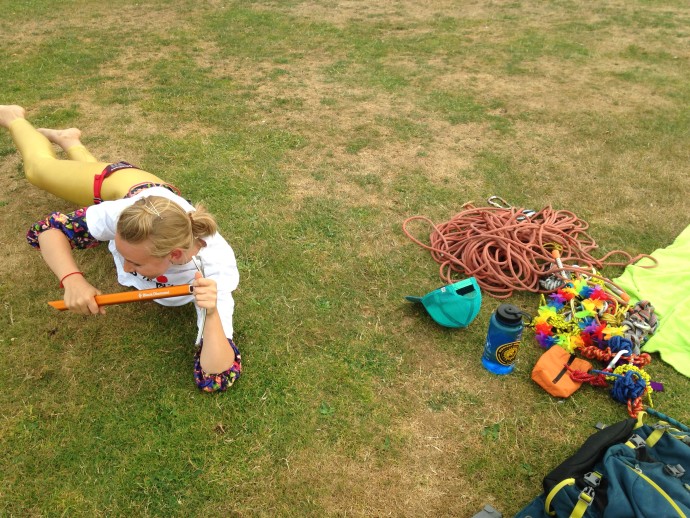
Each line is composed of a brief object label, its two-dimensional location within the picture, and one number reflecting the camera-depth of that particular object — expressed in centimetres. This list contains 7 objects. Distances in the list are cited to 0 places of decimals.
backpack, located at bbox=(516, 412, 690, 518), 176
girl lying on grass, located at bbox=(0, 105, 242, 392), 222
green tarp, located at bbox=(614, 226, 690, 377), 279
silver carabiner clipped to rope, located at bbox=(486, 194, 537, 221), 371
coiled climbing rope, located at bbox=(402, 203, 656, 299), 317
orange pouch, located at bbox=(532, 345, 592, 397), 256
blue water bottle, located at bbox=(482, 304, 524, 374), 243
